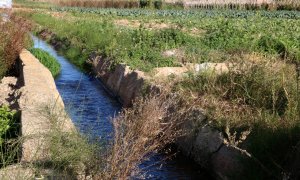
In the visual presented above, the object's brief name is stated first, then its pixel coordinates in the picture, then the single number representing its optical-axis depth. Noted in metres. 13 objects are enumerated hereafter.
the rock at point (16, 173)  4.86
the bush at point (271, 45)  13.56
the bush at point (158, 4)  49.20
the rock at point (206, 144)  7.15
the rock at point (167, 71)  10.90
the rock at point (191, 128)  7.77
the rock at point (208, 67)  9.75
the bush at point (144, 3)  51.17
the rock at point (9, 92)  9.91
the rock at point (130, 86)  10.96
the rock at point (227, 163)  6.27
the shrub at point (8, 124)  7.43
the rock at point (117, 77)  12.63
